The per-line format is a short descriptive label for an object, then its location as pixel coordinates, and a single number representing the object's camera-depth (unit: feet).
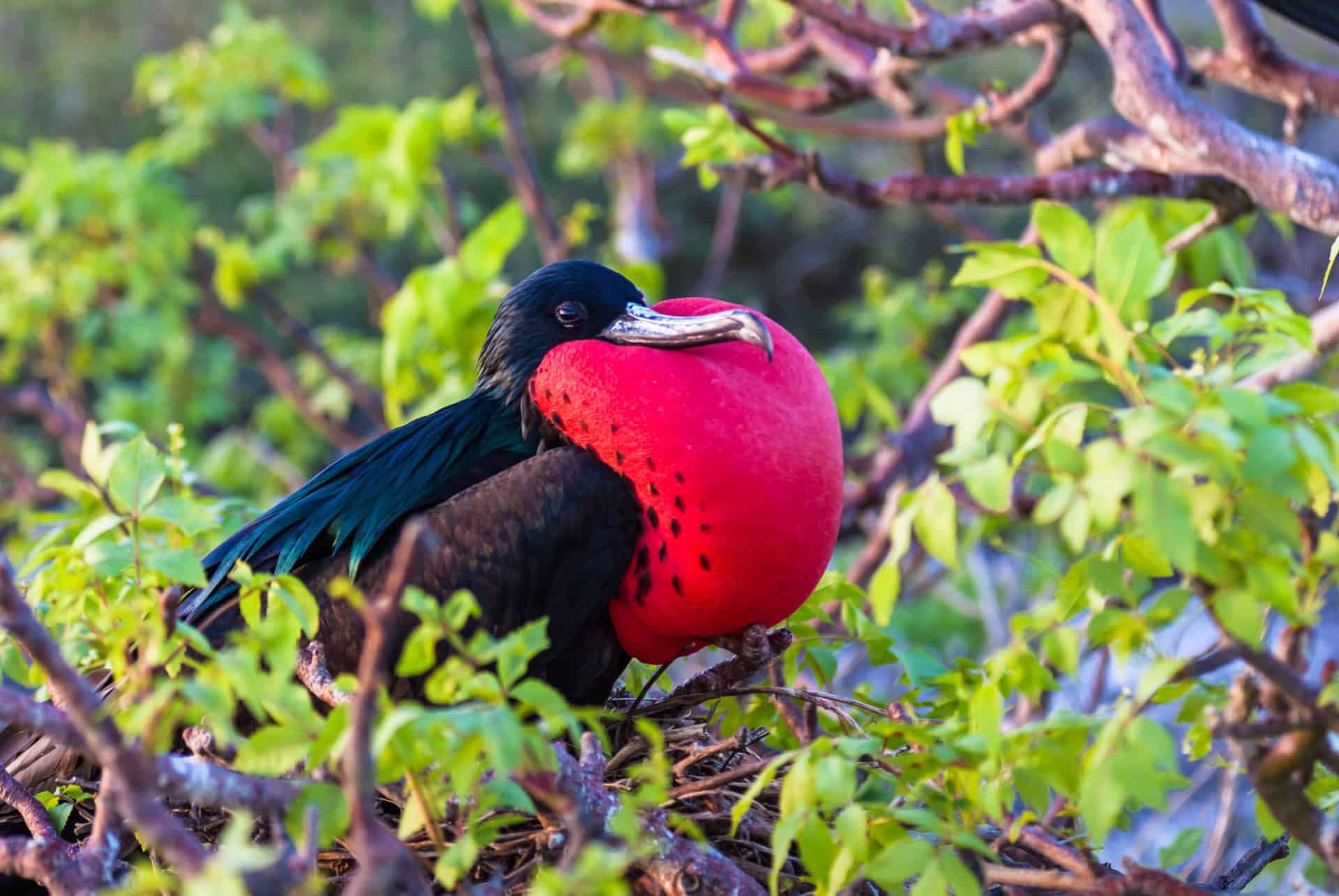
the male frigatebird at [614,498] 34.32
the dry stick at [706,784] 34.26
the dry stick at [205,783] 33.43
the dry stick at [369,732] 33.21
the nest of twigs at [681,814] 34.16
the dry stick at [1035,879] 33.77
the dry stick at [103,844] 33.57
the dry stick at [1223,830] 34.85
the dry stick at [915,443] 35.98
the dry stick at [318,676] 33.86
